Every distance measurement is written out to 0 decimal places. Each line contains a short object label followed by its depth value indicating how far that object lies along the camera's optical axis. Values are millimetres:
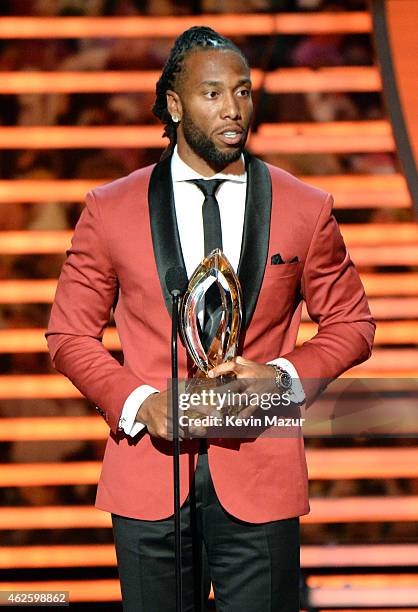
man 12776
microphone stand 12541
